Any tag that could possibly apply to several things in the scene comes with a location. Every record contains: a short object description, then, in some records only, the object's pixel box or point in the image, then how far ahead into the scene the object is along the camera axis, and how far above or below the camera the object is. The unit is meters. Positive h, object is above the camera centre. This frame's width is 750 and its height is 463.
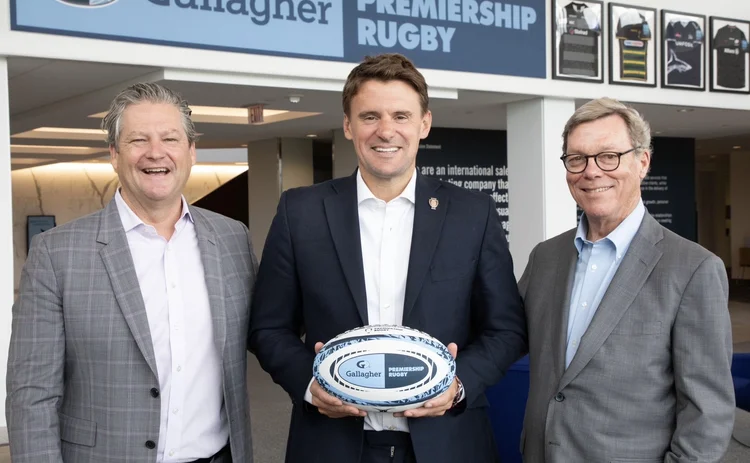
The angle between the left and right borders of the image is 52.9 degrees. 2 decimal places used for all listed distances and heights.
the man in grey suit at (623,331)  1.75 -0.29
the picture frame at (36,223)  14.30 +0.07
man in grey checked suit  1.80 -0.25
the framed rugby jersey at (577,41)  7.15 +1.70
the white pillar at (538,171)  7.31 +0.45
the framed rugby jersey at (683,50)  7.89 +1.75
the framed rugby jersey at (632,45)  7.55 +1.73
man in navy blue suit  1.89 -0.16
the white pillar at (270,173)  10.77 +0.71
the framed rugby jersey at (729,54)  8.23 +1.75
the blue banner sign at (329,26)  4.95 +1.48
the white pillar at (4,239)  4.84 -0.07
